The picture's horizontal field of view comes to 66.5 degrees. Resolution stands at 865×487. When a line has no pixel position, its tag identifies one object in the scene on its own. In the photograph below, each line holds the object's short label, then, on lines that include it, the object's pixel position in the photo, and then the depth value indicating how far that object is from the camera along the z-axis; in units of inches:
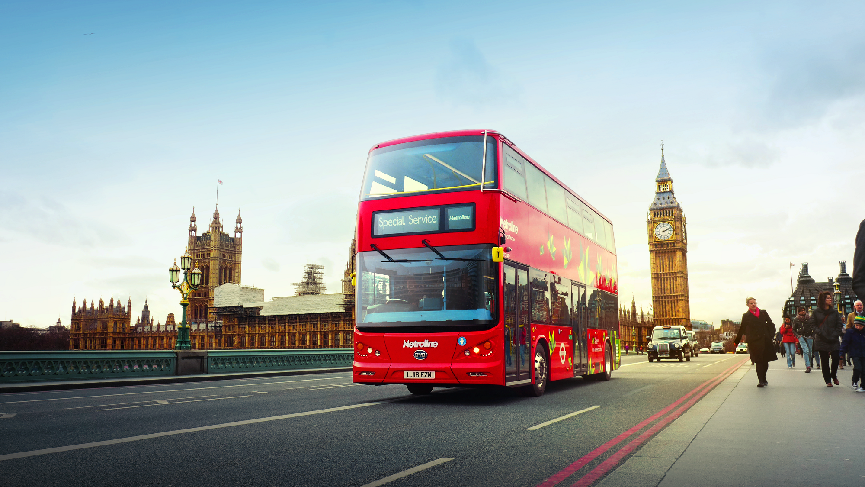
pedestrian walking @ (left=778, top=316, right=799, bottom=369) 917.2
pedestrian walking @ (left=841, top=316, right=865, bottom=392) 478.9
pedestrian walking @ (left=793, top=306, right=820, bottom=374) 711.7
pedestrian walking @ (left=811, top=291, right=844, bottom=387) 536.4
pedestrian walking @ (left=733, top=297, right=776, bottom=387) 543.8
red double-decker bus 407.2
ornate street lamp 912.3
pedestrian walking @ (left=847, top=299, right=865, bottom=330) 491.6
